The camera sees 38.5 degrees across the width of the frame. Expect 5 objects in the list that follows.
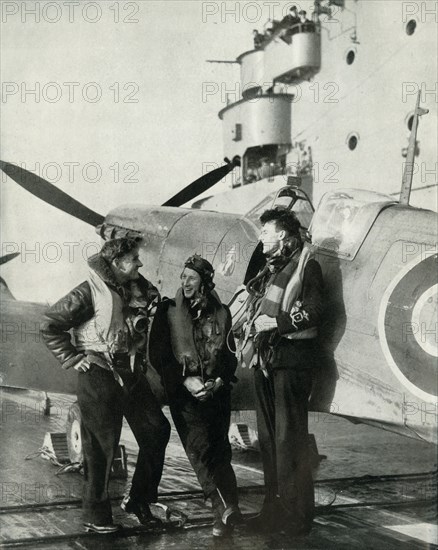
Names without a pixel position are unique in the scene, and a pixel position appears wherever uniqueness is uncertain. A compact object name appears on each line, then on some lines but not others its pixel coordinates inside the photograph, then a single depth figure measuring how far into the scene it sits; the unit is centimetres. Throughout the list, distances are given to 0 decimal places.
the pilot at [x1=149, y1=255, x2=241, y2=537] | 384
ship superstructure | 656
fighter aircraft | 348
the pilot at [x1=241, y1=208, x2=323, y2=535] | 376
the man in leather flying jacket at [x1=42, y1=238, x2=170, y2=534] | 372
